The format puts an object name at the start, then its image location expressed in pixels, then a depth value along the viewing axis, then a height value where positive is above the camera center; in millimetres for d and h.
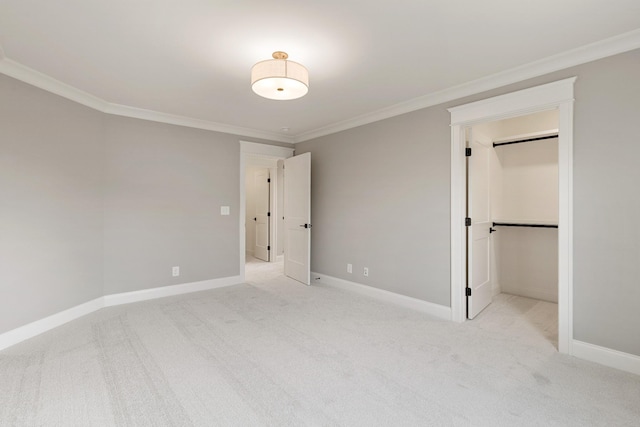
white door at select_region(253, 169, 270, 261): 6863 -38
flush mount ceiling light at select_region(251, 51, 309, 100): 2195 +992
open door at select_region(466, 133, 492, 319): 3250 -184
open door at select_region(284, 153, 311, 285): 4707 -78
